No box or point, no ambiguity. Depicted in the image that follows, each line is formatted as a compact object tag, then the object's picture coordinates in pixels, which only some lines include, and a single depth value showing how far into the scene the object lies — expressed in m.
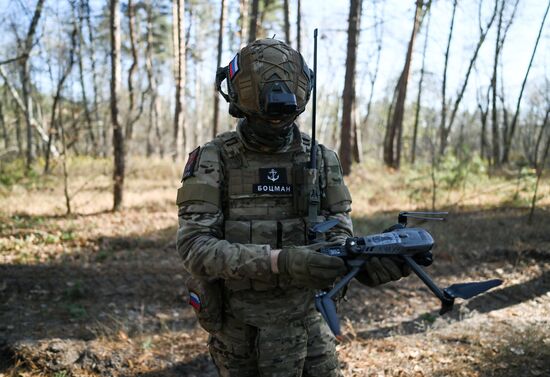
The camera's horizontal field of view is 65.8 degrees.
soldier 1.89
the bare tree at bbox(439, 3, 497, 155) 9.34
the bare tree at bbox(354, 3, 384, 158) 23.07
